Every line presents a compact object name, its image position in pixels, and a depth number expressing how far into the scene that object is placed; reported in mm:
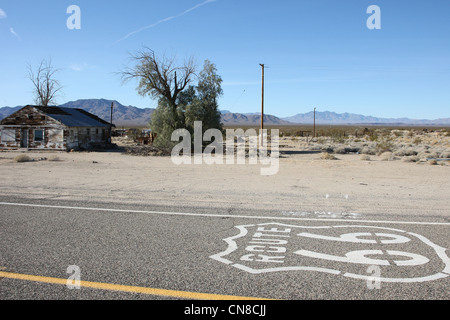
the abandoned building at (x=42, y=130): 30219
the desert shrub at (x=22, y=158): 21106
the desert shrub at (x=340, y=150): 30359
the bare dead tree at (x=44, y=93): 54438
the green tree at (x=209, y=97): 29734
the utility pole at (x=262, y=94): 29980
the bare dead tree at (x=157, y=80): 29141
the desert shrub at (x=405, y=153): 26125
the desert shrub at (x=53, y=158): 22173
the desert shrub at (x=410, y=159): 22633
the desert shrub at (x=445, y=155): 23916
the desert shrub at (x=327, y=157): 24739
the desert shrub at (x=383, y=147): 28419
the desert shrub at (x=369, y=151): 28688
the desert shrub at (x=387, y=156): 23969
